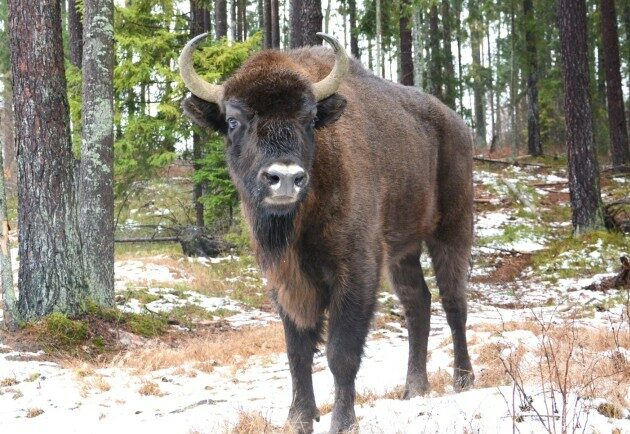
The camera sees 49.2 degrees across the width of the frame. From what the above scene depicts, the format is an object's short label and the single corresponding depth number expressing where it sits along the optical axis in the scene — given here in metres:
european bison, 4.19
